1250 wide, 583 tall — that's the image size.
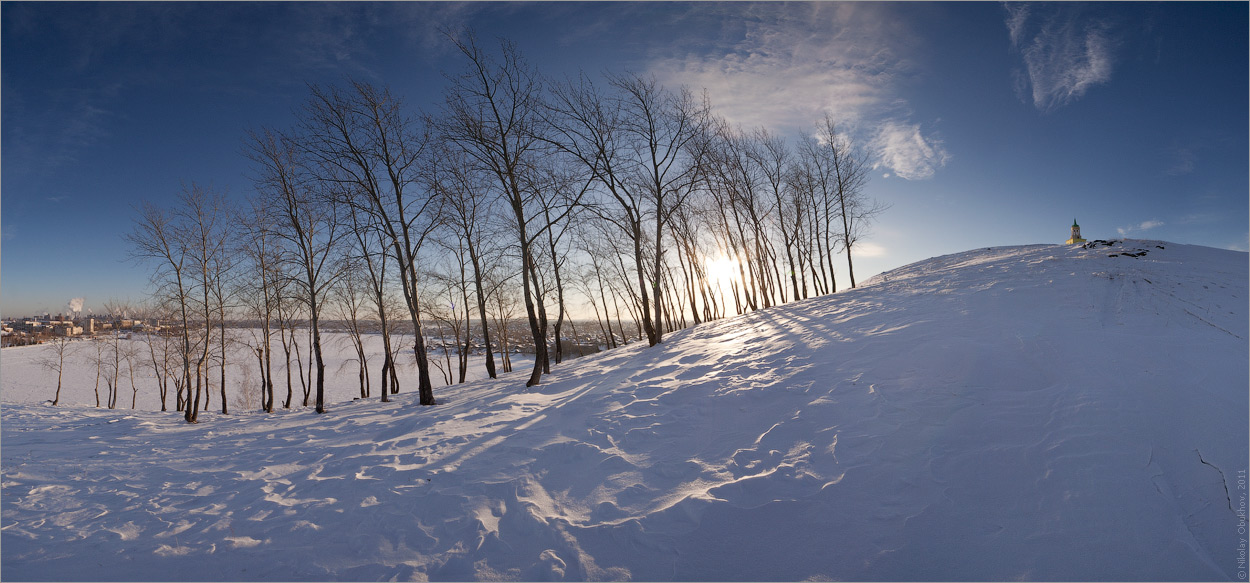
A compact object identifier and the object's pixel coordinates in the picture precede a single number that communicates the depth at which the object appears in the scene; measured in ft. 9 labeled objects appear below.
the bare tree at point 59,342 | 93.53
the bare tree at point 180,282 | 46.11
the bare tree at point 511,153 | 40.81
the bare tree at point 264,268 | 52.08
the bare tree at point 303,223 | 43.62
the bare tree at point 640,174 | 45.47
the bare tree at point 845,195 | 75.92
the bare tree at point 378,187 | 41.09
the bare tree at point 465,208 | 49.41
